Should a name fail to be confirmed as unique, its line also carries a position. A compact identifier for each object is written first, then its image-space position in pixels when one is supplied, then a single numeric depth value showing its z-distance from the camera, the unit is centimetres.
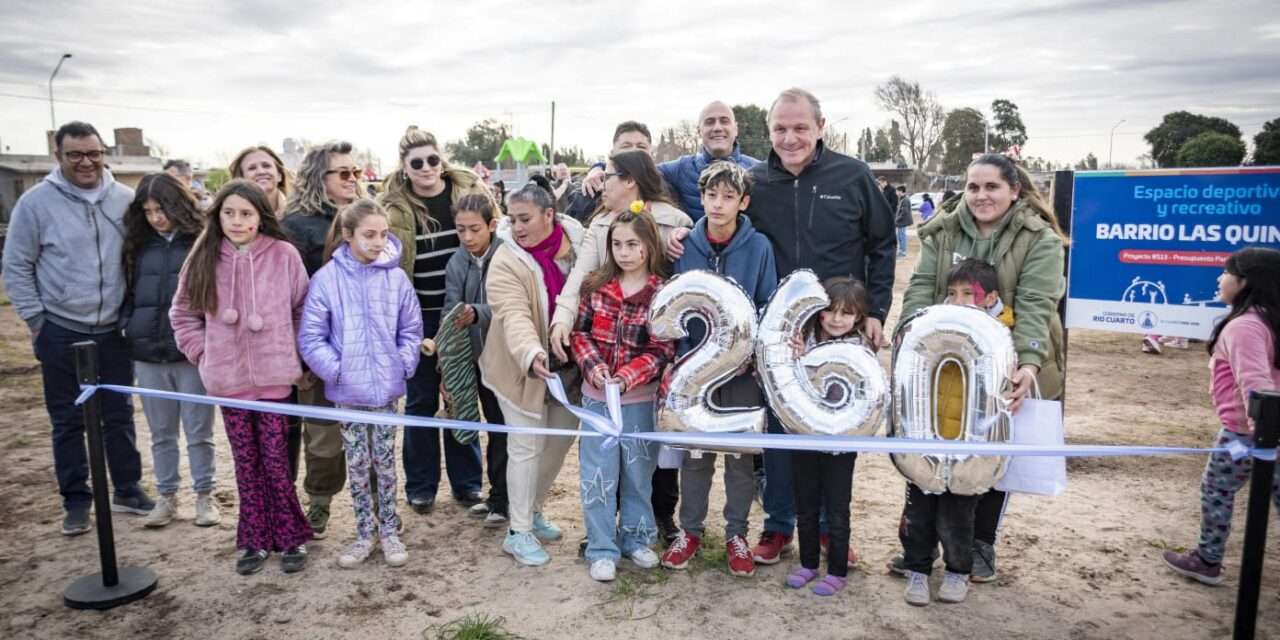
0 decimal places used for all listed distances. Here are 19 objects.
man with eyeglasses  463
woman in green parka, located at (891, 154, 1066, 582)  386
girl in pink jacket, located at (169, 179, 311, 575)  410
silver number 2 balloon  379
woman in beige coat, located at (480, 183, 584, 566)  417
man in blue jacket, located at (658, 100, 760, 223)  523
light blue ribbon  319
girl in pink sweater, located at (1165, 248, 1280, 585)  369
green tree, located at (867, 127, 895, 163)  7231
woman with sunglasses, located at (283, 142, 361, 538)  462
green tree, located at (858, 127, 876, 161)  7475
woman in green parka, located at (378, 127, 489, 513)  493
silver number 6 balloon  368
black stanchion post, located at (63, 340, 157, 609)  387
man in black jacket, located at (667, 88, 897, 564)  422
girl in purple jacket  414
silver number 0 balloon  354
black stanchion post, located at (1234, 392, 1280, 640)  278
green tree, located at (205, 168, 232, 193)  3454
